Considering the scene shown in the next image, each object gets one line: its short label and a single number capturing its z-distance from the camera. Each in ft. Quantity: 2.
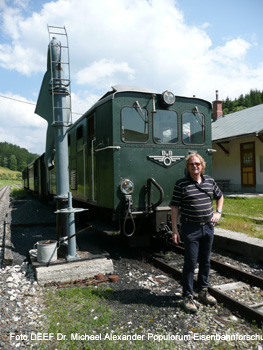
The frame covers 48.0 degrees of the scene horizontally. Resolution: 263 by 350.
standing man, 12.85
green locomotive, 19.16
